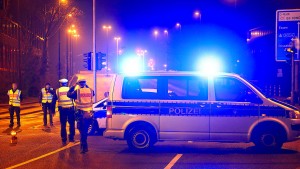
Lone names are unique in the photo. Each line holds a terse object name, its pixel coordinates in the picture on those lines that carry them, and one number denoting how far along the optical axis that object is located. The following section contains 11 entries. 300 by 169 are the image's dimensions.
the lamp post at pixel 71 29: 51.73
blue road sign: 20.00
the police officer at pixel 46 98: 18.22
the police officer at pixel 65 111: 13.45
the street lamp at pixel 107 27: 52.31
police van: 11.45
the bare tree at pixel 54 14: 52.97
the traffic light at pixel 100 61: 21.69
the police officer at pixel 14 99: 18.12
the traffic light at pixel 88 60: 21.38
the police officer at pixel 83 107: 11.45
